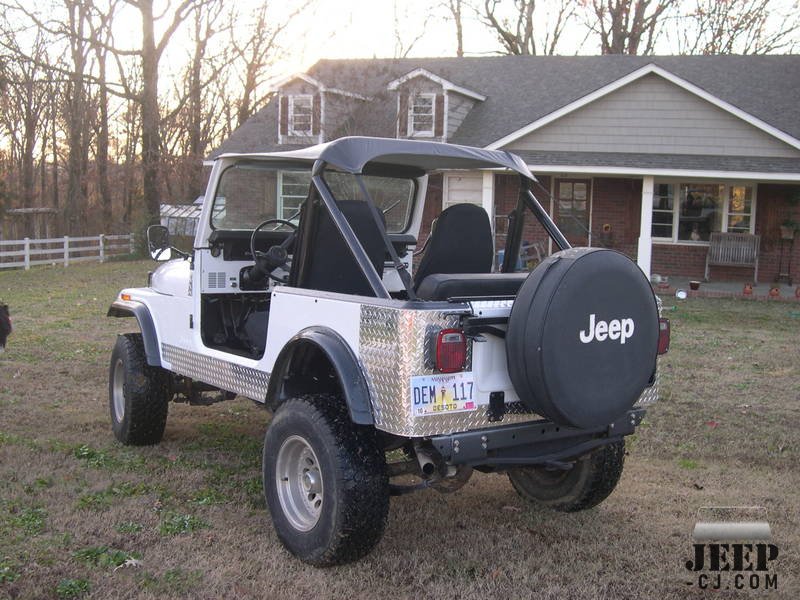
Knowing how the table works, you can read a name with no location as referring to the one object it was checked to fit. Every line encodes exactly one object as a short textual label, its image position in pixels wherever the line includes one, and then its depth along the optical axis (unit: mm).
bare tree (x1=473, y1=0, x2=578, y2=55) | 35125
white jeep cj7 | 3713
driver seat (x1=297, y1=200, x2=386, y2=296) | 4543
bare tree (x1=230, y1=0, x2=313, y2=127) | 25672
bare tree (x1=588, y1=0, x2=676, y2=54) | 32938
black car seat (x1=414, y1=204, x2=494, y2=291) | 4855
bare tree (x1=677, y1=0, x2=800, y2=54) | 31864
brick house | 18391
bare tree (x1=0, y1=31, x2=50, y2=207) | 31953
